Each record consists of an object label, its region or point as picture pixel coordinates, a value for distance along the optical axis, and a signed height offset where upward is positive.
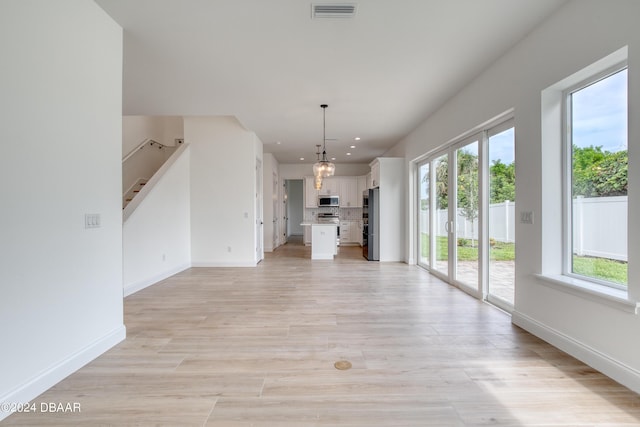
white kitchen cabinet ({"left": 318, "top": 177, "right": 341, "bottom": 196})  10.09 +0.96
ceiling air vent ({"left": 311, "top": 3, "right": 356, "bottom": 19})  2.28 +1.68
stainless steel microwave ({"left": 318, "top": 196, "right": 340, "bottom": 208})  9.88 +0.45
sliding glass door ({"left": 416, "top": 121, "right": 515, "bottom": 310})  3.31 -0.01
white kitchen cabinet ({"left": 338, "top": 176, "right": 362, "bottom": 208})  10.11 +0.85
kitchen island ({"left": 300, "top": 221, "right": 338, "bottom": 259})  7.12 -0.66
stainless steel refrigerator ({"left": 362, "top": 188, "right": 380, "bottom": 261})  6.80 -0.28
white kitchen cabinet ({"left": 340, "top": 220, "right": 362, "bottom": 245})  10.37 -0.64
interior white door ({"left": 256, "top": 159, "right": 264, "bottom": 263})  6.47 -0.04
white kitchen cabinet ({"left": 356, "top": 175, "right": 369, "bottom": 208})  9.93 +0.99
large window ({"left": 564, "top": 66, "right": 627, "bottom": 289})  2.08 +0.27
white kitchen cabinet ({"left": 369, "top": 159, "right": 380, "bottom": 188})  6.78 +1.01
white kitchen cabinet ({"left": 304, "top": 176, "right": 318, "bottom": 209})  10.05 +0.68
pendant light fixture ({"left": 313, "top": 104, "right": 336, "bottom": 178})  5.18 +0.84
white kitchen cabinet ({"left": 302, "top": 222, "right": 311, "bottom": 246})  10.23 -0.81
